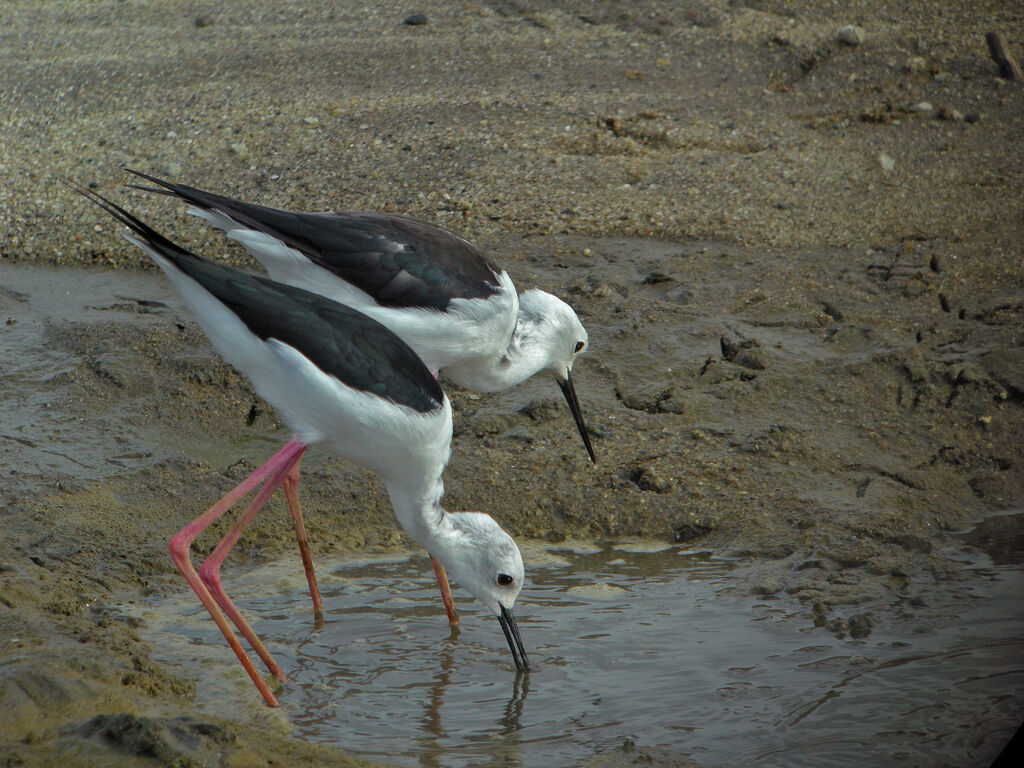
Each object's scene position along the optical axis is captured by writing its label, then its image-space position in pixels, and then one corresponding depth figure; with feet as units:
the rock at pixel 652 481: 29.86
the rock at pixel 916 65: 50.60
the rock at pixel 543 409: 33.14
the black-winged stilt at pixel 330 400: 23.29
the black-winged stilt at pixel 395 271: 27.37
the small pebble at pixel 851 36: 52.13
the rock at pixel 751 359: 34.06
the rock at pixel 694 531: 28.84
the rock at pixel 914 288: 37.32
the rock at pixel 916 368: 32.81
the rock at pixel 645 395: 33.40
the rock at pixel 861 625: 24.02
